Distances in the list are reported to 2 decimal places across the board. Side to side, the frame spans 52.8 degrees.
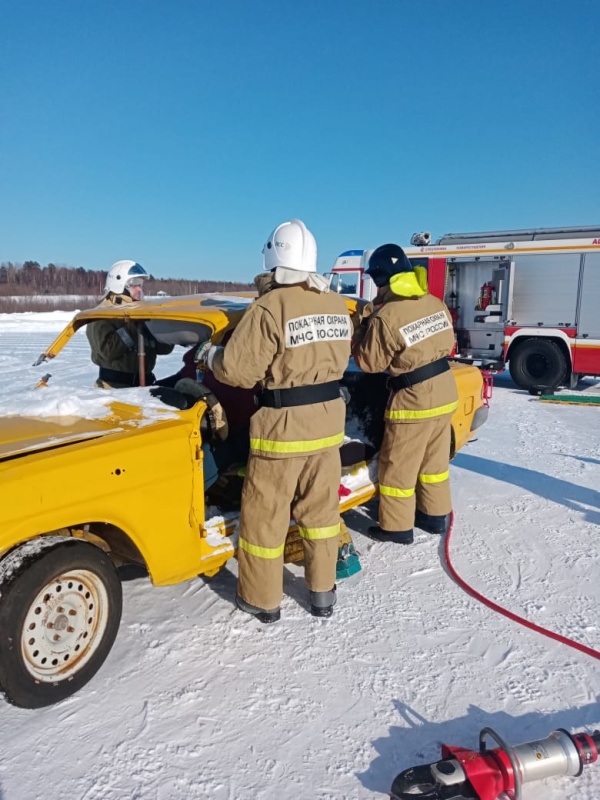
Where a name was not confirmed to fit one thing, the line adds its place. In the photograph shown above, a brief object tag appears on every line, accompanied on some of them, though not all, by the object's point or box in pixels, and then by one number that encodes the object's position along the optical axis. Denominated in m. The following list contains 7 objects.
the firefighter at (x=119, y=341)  4.23
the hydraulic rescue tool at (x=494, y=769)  2.02
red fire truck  10.55
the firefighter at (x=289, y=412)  3.01
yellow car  2.37
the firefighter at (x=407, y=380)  3.92
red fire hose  3.02
